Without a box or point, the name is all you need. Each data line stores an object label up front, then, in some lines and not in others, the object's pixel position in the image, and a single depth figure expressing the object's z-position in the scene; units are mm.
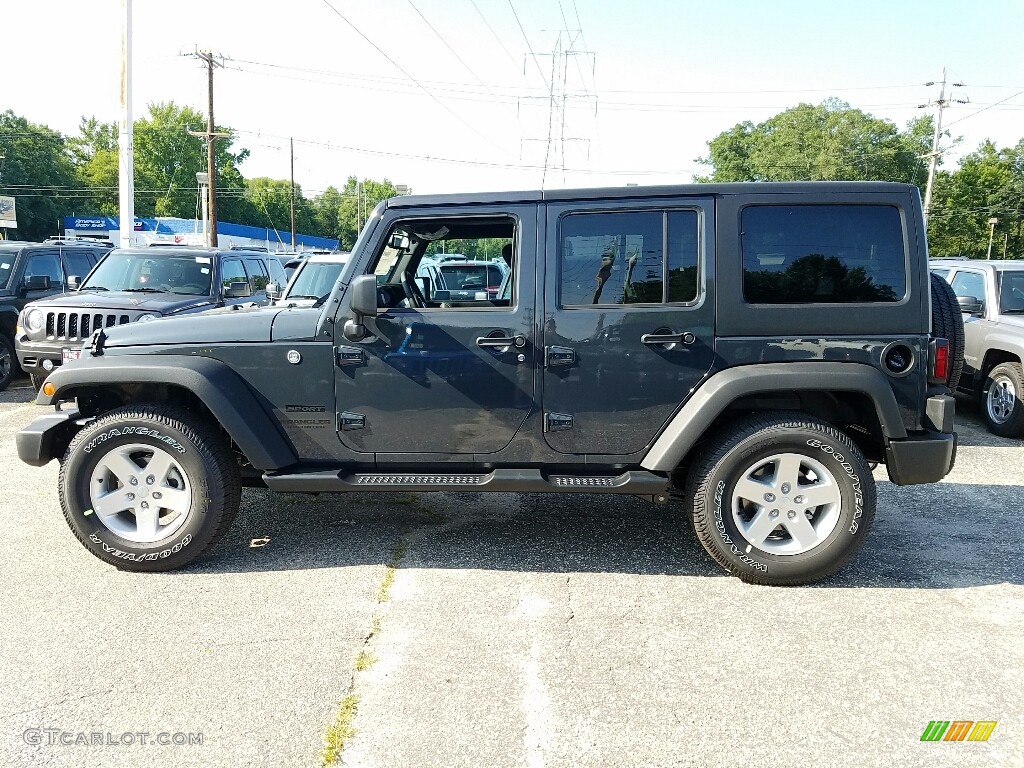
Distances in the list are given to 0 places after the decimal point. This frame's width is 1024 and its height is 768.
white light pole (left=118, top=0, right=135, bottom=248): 17516
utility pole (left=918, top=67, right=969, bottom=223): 47750
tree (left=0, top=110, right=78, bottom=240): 73331
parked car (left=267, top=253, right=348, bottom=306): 9078
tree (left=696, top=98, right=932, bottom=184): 63469
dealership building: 64131
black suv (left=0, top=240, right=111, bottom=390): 9992
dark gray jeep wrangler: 3941
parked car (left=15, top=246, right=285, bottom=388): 8305
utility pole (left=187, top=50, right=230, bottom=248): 34344
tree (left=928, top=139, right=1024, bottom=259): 67875
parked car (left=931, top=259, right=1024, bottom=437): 7691
